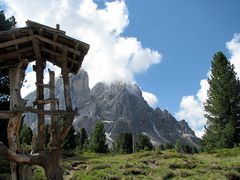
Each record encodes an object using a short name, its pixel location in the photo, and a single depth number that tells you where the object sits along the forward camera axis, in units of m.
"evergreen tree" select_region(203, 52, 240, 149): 30.32
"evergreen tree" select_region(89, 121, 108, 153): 39.56
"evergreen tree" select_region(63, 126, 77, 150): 38.09
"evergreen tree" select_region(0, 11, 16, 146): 16.78
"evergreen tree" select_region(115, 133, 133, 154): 51.44
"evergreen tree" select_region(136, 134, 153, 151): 51.41
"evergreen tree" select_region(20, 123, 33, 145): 40.89
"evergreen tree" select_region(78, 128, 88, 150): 57.93
